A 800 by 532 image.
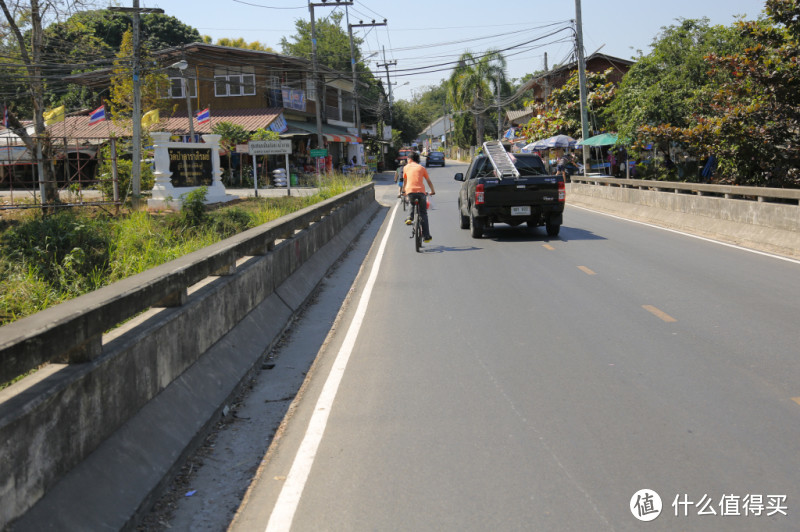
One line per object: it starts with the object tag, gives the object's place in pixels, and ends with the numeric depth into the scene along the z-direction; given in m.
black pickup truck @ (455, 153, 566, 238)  17.17
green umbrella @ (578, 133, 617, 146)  40.31
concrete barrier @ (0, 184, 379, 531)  3.45
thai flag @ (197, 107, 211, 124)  44.12
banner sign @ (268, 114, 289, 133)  48.28
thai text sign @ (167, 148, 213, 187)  26.77
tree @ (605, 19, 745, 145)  29.69
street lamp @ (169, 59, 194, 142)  38.41
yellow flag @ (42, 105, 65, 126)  36.38
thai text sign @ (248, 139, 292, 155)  31.92
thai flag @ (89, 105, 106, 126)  40.22
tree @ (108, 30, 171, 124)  45.19
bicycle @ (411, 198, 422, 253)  15.76
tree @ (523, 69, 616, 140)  46.84
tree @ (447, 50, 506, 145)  80.56
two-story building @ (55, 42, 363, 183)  48.88
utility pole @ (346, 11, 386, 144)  58.50
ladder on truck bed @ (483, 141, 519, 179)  18.02
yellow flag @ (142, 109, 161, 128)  43.44
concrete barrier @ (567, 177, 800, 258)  14.58
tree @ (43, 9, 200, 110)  26.36
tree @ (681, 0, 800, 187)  21.00
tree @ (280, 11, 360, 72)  99.88
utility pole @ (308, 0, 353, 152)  44.81
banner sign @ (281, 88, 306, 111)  51.25
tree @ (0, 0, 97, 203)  23.67
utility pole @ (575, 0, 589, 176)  35.81
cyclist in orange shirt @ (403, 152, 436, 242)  15.84
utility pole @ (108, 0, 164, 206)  24.83
